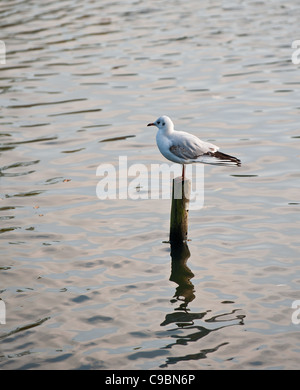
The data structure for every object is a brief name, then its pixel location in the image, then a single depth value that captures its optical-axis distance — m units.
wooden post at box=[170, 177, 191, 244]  10.49
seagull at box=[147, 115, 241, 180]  10.63
